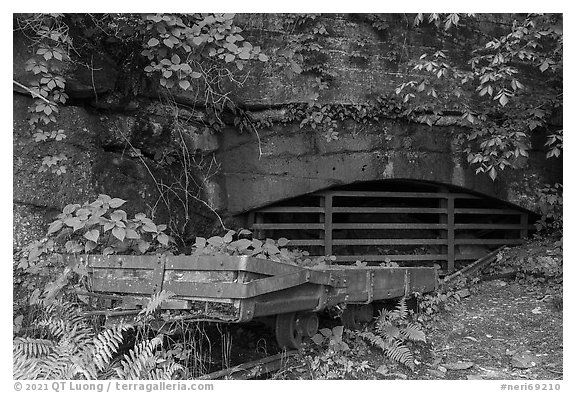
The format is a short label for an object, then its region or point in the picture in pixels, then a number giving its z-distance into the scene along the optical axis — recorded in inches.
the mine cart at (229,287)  147.8
